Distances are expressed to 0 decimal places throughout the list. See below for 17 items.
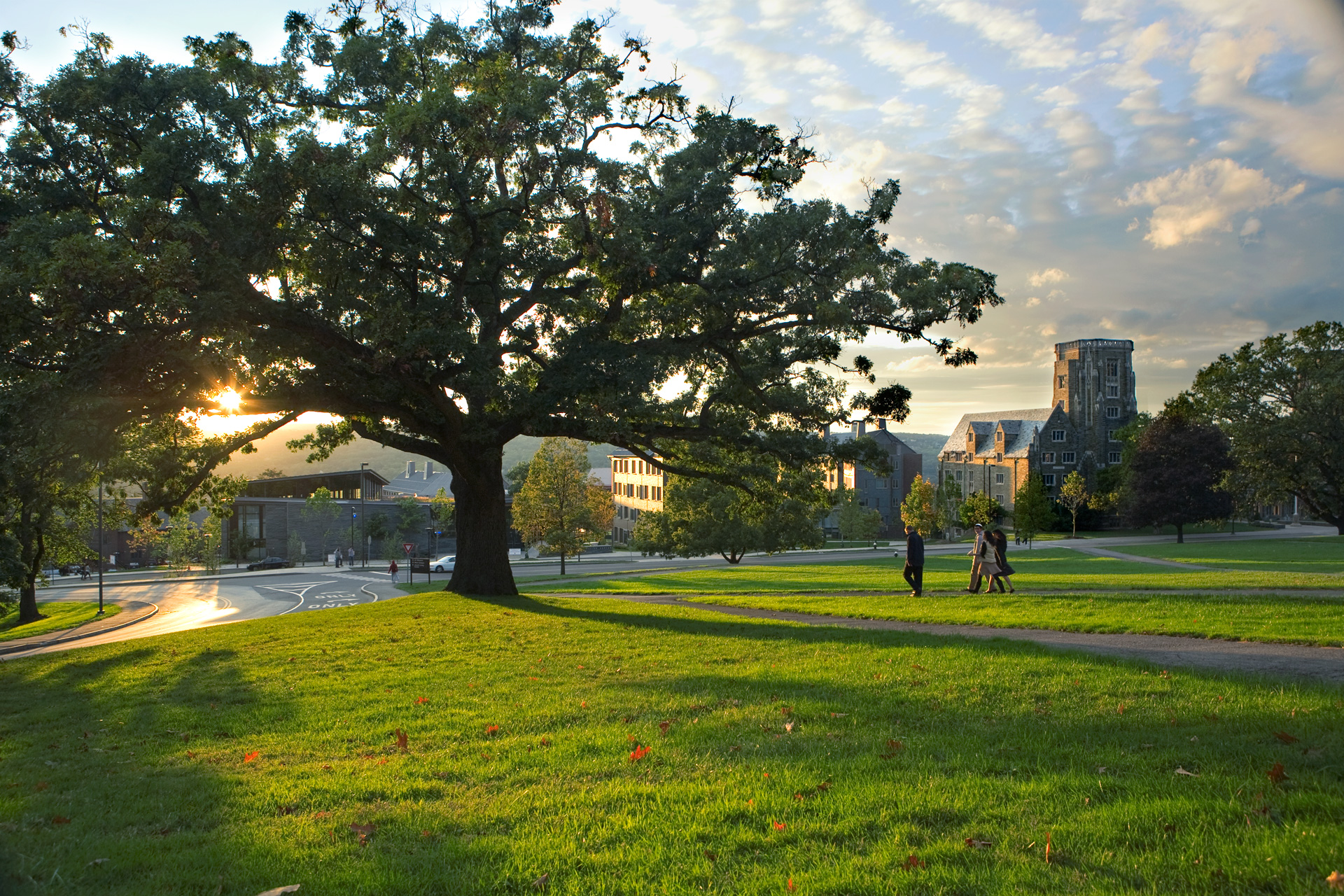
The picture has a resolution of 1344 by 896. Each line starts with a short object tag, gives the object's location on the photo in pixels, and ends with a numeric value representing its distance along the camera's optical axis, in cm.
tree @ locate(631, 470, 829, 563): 5244
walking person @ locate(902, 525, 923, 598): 2062
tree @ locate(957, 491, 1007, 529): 7969
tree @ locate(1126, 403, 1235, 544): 7719
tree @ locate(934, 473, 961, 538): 9625
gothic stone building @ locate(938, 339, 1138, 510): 11469
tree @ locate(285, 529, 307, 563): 9006
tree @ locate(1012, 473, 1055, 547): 9138
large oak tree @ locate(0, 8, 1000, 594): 1497
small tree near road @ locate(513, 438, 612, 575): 5909
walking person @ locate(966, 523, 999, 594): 2050
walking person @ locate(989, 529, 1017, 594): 2041
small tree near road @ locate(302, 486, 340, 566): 9094
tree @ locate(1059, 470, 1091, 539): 9006
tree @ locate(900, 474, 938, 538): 8081
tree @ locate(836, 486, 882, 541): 8825
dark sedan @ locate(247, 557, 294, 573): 8269
